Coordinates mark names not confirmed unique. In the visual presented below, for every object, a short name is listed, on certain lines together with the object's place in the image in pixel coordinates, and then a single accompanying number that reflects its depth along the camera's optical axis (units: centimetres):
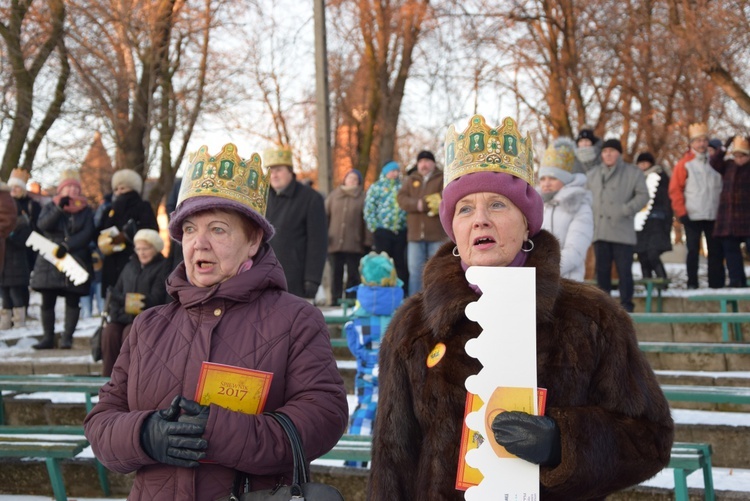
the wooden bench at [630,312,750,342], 796
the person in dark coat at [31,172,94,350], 1019
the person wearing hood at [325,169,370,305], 1275
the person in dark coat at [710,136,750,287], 1106
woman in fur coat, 249
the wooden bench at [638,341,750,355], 697
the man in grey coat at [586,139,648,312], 975
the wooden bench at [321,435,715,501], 461
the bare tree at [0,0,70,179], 1389
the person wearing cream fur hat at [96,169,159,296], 962
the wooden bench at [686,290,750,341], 847
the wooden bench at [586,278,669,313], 1048
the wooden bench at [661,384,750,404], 558
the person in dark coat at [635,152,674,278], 1234
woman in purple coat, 264
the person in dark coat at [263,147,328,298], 794
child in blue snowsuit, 620
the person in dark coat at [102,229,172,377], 766
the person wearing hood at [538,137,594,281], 727
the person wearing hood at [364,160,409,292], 1188
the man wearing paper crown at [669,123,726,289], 1162
